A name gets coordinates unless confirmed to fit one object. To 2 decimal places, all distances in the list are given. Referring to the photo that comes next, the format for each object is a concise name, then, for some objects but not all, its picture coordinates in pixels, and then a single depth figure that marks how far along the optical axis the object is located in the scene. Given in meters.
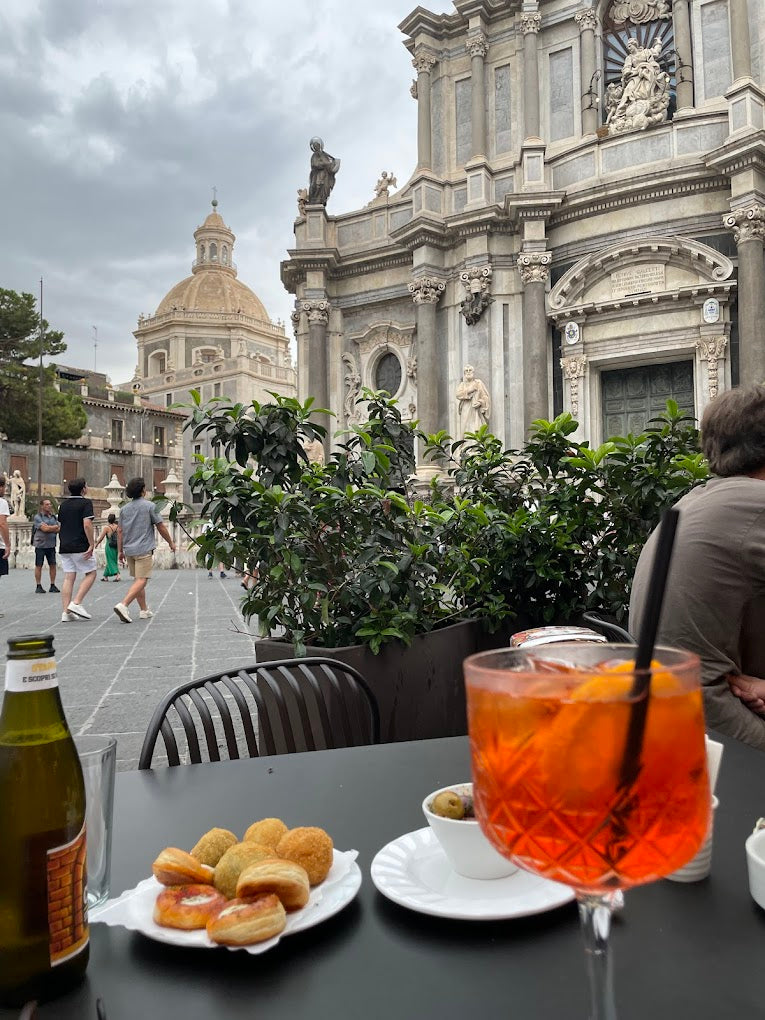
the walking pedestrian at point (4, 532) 9.24
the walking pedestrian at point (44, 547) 12.48
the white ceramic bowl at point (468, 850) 0.92
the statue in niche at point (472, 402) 14.24
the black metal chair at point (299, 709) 1.80
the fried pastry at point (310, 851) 0.91
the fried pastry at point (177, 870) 0.89
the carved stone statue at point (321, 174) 17.23
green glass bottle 0.74
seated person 1.85
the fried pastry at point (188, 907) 0.82
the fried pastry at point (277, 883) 0.83
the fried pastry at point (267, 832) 0.96
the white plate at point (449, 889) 0.85
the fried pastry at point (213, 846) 0.94
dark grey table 0.71
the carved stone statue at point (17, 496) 27.12
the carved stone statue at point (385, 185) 16.95
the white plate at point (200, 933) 0.80
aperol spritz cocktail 0.57
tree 35.03
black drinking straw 0.57
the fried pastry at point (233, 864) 0.89
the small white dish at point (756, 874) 0.85
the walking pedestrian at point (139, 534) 8.63
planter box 2.98
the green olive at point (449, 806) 0.97
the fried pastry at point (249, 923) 0.78
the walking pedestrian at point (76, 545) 8.56
